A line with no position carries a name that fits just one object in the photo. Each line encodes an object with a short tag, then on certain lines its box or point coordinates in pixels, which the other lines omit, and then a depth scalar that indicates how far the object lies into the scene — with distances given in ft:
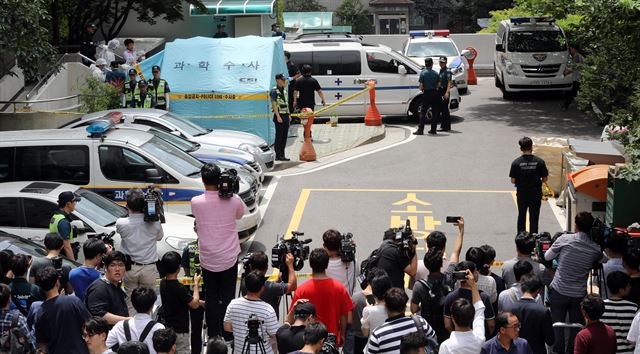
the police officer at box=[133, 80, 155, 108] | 66.64
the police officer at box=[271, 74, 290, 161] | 65.00
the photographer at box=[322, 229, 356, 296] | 30.22
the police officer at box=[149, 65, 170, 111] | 67.00
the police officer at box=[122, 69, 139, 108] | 66.85
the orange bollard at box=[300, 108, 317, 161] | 66.85
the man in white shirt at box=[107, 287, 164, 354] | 25.64
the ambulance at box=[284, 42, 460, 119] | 79.61
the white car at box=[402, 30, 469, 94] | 93.25
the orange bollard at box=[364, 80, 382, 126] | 77.05
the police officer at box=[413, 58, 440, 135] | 72.49
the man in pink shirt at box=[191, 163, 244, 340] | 33.06
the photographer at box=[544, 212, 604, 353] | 32.53
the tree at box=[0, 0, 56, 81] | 58.95
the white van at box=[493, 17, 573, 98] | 87.25
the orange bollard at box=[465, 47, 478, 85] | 105.50
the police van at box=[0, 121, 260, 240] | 47.24
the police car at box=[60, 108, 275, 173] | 59.16
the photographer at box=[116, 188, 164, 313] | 34.63
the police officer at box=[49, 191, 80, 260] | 35.91
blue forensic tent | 68.44
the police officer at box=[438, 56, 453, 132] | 73.05
